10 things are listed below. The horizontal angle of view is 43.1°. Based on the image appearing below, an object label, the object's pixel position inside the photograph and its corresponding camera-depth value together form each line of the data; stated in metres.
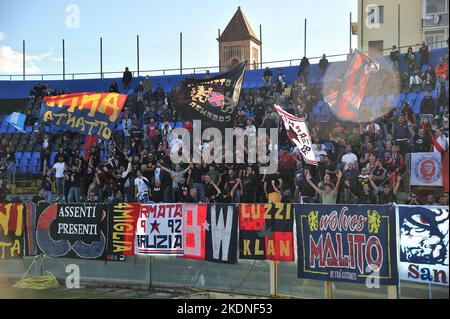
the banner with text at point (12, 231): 11.40
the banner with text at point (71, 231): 10.84
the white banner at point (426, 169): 13.38
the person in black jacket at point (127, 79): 27.50
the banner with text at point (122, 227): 10.57
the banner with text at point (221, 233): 9.66
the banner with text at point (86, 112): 11.57
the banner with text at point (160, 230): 10.21
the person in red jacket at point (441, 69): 17.53
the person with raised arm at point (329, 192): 12.16
